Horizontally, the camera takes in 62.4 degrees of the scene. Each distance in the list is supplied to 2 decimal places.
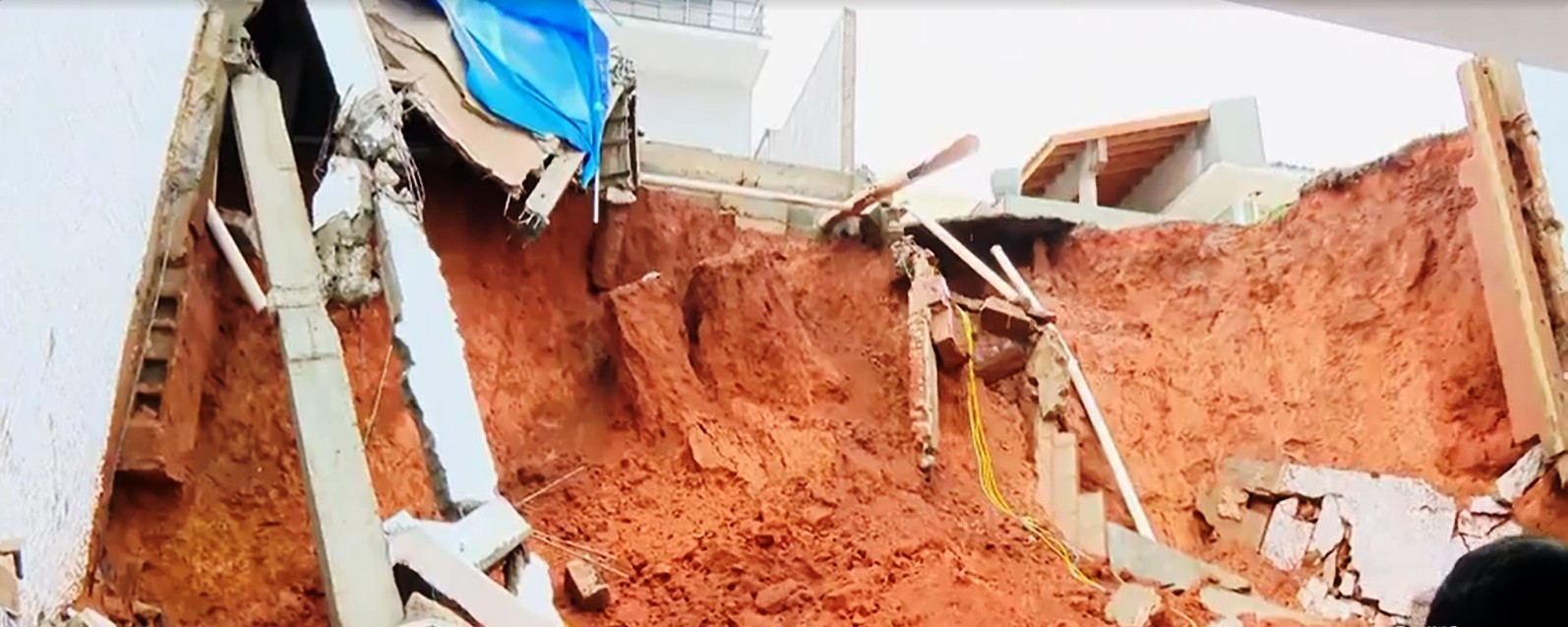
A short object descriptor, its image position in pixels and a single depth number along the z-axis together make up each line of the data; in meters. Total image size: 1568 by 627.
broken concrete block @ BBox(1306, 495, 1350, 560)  6.82
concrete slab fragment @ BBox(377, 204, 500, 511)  3.49
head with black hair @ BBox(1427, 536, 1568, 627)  1.49
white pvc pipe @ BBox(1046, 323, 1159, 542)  6.92
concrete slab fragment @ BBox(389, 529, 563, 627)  2.96
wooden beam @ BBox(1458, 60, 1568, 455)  6.34
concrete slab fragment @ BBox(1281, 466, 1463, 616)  6.46
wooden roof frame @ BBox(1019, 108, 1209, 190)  10.36
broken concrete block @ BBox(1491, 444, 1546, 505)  6.37
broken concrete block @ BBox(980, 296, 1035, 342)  7.53
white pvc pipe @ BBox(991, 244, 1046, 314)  7.71
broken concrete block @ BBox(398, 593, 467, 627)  2.86
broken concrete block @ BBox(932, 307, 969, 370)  7.19
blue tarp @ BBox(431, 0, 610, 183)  6.24
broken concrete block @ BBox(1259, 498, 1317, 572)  6.98
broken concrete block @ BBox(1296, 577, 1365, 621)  6.55
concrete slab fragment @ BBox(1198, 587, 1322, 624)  6.07
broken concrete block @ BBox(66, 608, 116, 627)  2.92
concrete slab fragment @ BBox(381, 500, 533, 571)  3.13
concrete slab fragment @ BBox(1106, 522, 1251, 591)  6.41
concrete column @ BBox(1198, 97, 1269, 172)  10.29
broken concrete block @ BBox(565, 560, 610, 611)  5.30
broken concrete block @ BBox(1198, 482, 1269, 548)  7.27
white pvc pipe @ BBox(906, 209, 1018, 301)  7.90
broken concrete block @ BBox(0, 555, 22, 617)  2.08
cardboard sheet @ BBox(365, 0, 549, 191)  5.99
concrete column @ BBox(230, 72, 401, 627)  2.99
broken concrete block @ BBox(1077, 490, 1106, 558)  6.55
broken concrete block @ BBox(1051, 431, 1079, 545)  6.77
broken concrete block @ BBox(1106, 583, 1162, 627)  5.59
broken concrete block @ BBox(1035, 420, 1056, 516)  6.98
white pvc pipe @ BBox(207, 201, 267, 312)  4.75
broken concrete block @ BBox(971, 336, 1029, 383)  7.61
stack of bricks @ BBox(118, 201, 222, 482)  4.22
